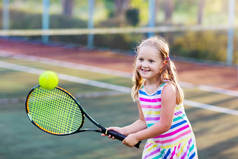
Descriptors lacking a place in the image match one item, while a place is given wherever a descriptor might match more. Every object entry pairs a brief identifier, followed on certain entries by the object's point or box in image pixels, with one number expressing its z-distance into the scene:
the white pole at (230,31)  12.53
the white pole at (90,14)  15.23
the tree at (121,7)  15.09
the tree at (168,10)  13.61
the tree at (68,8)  16.55
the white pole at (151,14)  13.83
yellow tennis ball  3.12
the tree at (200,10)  13.09
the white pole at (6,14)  17.86
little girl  2.92
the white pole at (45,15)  15.88
